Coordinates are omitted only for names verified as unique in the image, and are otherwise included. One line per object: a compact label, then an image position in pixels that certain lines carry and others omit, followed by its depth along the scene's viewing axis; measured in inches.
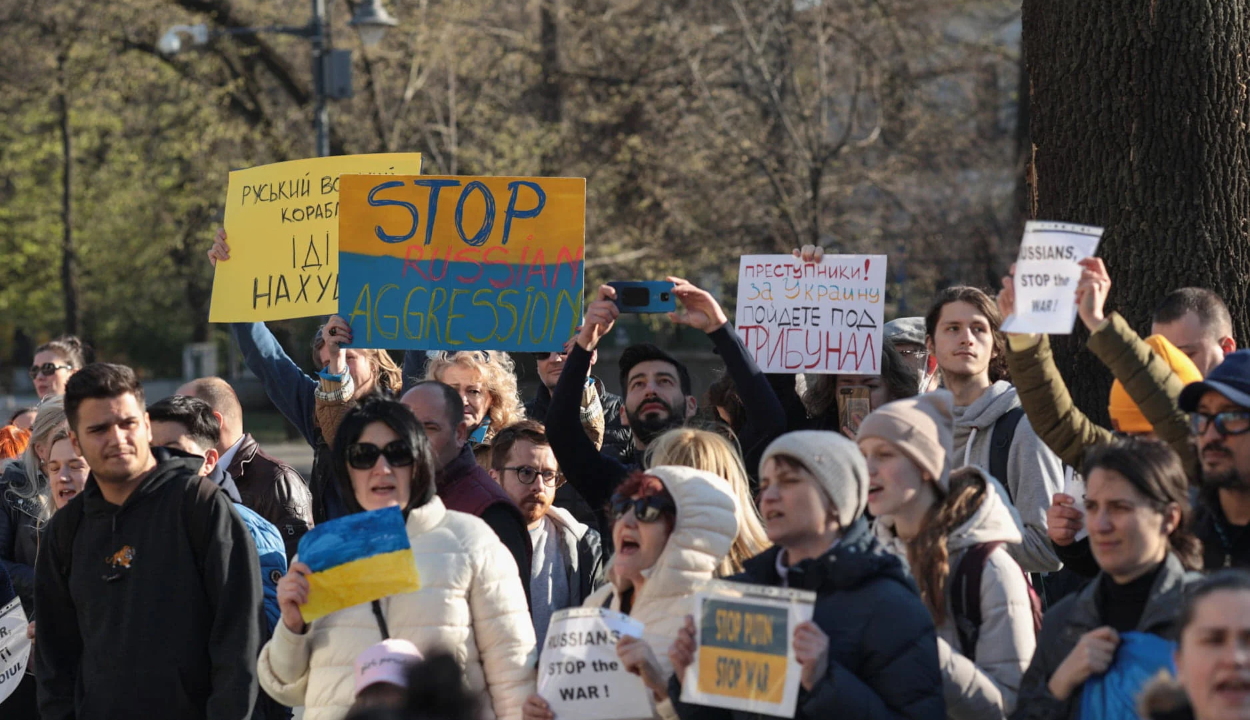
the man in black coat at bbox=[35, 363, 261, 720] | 340.5
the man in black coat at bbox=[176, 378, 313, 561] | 460.1
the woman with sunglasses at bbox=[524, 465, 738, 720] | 302.0
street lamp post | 1274.6
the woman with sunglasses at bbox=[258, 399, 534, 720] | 310.2
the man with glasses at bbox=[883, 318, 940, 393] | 490.9
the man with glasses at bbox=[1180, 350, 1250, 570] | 277.9
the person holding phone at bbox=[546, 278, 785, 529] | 388.2
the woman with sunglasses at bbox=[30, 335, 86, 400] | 644.1
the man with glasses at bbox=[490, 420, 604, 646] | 401.1
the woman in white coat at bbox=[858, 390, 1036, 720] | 291.9
